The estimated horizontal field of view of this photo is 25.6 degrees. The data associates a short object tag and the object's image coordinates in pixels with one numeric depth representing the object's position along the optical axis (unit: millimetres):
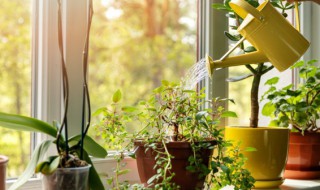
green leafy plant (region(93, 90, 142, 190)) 1510
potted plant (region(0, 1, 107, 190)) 1286
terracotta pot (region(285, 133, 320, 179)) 1809
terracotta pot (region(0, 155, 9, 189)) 1259
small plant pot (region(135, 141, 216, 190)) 1486
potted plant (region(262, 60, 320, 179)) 1796
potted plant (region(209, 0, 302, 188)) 1650
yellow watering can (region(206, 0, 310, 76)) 1505
